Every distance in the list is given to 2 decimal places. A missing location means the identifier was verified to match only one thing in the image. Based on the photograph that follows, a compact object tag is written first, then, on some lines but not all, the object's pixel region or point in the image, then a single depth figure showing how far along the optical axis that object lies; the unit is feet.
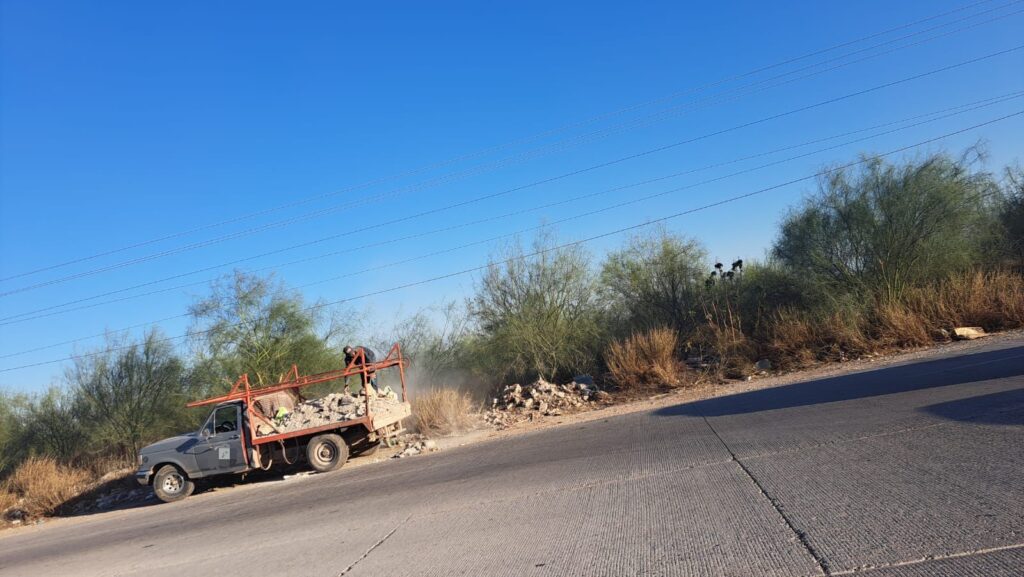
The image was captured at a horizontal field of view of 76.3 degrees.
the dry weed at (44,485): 52.54
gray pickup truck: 45.14
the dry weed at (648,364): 60.10
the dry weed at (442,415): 53.78
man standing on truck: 48.75
